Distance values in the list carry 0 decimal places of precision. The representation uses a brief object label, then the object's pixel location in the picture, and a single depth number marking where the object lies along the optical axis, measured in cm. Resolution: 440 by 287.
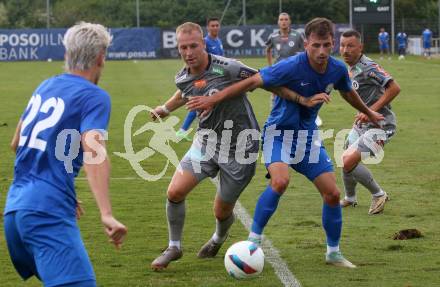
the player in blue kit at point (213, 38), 1995
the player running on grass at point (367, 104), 1026
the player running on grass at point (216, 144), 802
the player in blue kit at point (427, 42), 5724
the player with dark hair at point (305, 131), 802
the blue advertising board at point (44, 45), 5919
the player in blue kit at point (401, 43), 5766
